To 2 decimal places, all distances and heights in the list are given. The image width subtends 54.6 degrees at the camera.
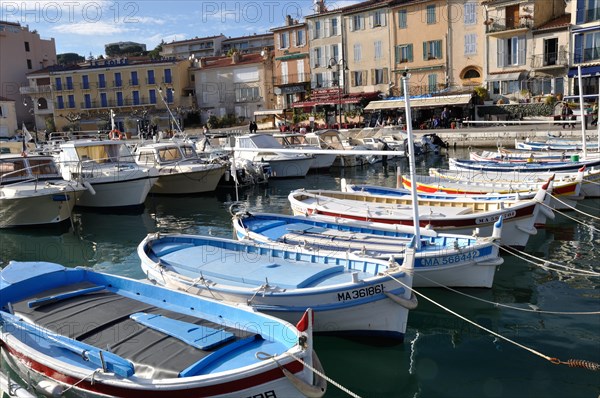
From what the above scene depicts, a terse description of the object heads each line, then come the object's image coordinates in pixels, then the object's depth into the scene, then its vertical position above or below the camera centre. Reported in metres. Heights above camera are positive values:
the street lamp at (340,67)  50.03 +3.74
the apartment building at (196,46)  89.35 +11.27
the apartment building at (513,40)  44.09 +4.63
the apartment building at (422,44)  48.50 +5.21
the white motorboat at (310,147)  33.47 -2.01
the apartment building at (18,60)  64.94 +7.70
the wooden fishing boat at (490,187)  19.09 -2.86
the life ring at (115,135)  30.54 -0.69
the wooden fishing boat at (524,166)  22.58 -2.71
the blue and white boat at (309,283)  9.40 -2.89
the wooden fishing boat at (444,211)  14.62 -2.82
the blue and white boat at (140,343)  6.54 -2.84
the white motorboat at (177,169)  26.27 -2.26
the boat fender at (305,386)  6.52 -3.07
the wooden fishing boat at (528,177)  20.31 -2.87
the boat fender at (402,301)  9.36 -3.11
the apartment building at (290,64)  57.06 +4.82
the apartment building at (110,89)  62.72 +3.68
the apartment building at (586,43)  41.03 +3.73
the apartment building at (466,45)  46.88 +4.65
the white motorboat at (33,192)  19.95 -2.23
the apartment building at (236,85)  60.03 +3.18
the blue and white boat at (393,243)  11.70 -2.91
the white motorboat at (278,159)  30.88 -2.42
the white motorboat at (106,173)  23.38 -2.03
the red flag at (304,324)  6.79 -2.45
